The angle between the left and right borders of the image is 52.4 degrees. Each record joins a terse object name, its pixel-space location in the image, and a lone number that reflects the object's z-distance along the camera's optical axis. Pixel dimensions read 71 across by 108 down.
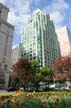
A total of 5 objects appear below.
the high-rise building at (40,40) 56.12
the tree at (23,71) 18.72
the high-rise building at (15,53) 64.73
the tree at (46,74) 28.71
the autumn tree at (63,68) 16.18
